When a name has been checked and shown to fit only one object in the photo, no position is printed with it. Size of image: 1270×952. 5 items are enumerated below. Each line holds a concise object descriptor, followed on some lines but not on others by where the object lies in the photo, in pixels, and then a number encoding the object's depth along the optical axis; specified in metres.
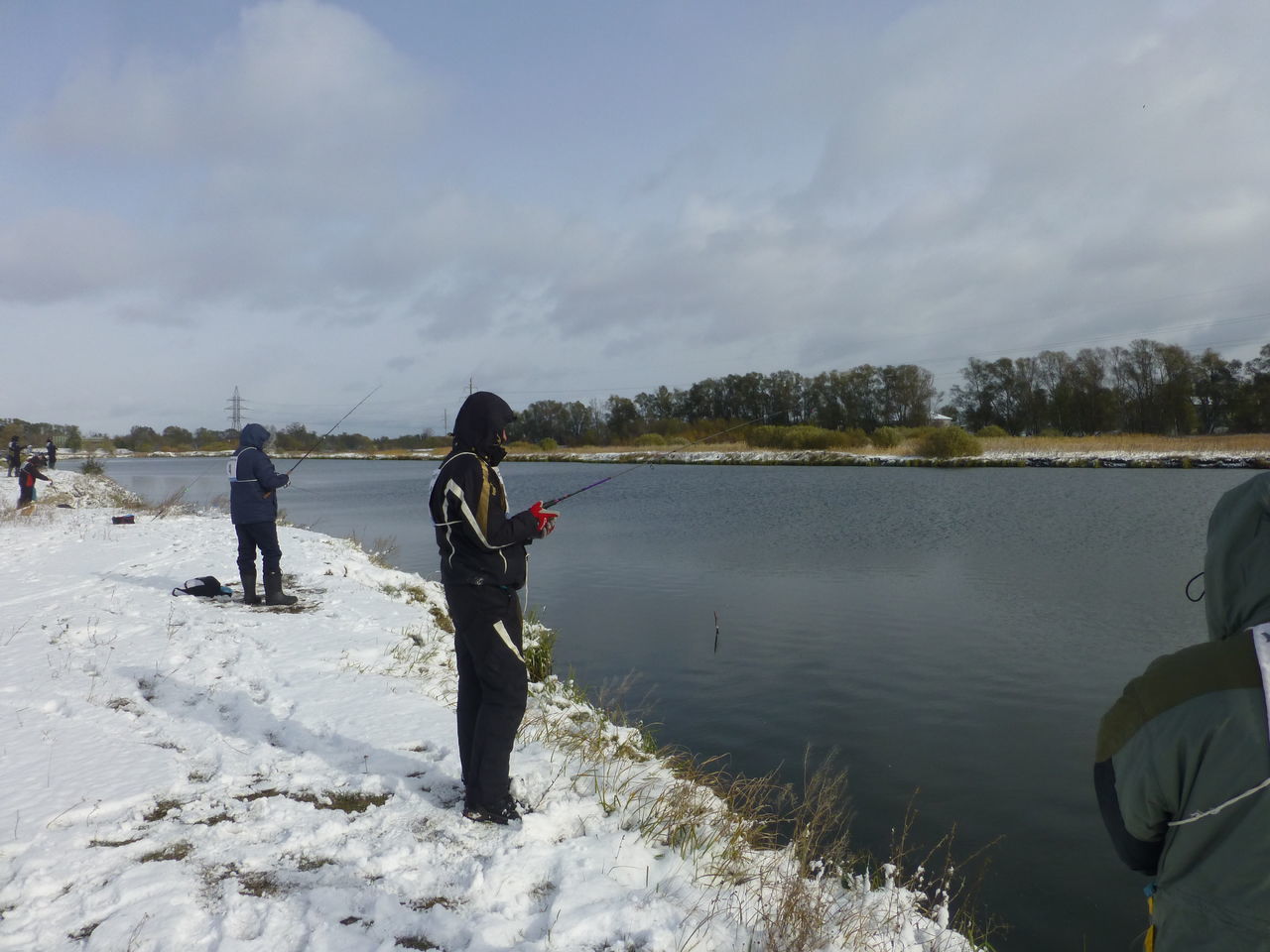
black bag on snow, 9.59
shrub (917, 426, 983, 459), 49.25
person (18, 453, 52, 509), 18.67
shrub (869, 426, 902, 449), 57.12
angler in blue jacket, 8.80
